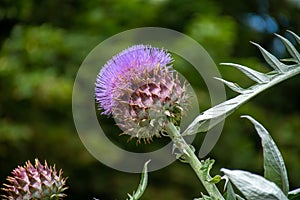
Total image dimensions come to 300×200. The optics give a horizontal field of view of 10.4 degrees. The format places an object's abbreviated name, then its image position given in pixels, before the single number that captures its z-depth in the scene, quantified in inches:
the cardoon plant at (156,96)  48.5
